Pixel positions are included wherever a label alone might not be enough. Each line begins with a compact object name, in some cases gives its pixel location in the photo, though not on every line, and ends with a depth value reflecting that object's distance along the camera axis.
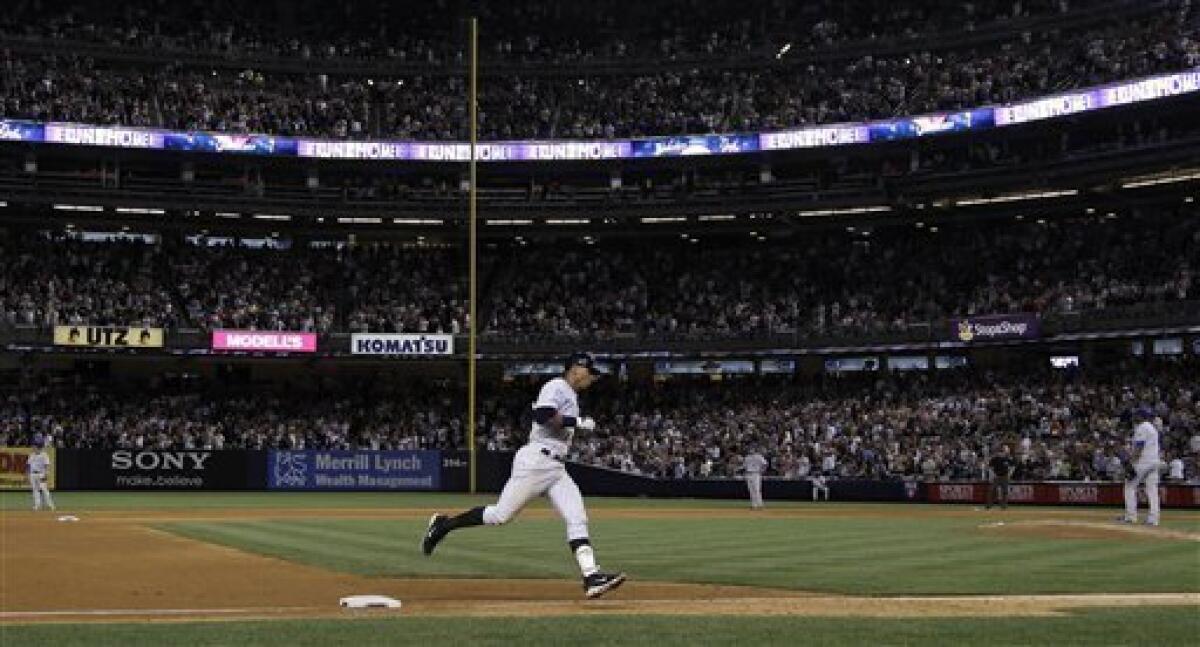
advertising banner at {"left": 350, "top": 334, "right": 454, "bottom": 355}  53.66
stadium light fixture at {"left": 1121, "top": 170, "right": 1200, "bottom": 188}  46.72
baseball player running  11.68
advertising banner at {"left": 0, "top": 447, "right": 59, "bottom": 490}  46.16
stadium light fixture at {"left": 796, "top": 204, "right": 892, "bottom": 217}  54.00
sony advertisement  47.44
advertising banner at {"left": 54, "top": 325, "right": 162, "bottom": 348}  49.97
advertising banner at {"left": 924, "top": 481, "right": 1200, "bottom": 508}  35.22
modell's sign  52.28
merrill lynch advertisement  49.84
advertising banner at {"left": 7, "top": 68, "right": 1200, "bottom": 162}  48.89
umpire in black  35.00
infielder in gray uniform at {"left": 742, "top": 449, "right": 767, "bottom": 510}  36.09
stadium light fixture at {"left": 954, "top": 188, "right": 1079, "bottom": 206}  50.25
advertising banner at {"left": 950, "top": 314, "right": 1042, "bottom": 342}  46.38
